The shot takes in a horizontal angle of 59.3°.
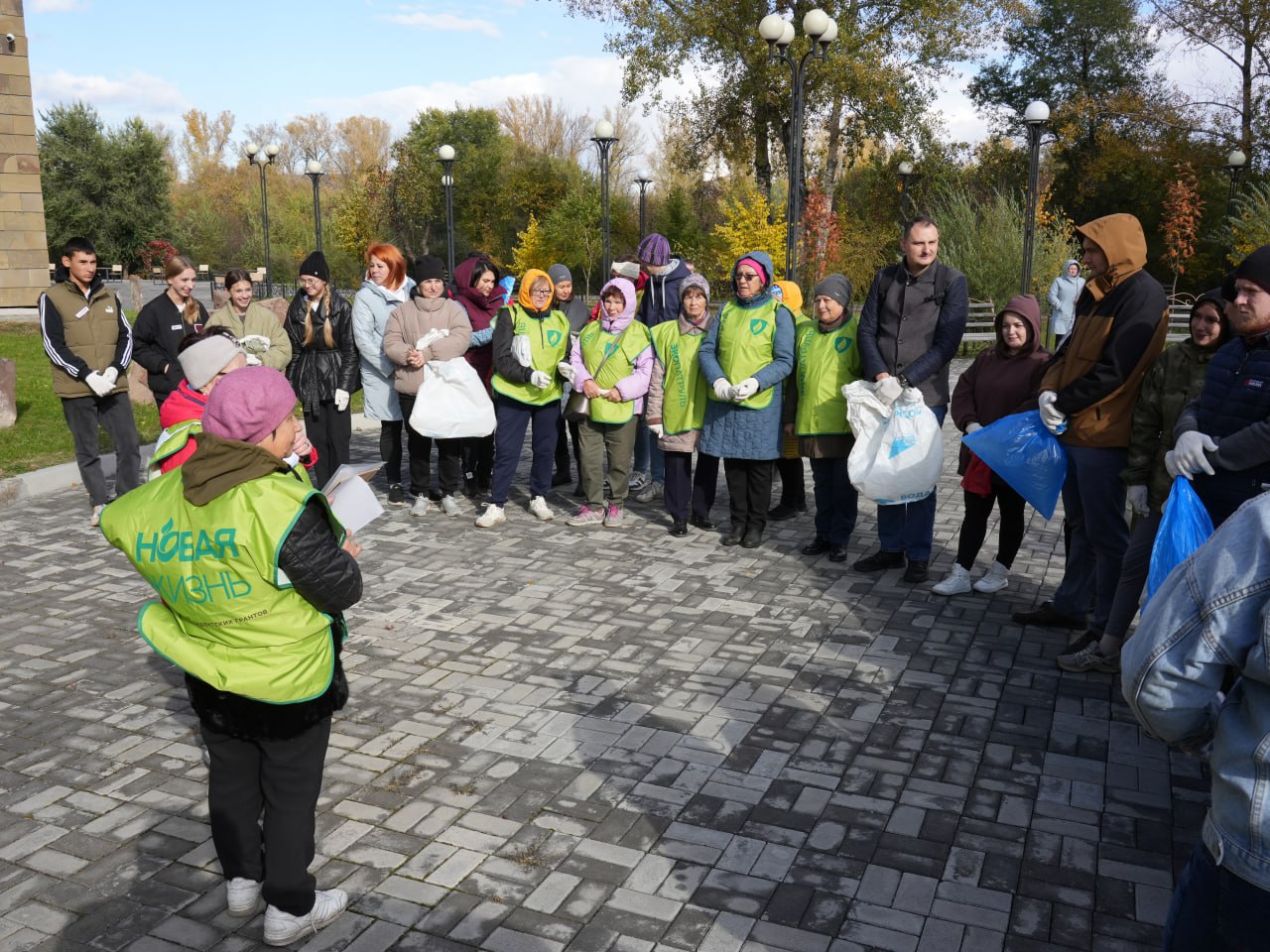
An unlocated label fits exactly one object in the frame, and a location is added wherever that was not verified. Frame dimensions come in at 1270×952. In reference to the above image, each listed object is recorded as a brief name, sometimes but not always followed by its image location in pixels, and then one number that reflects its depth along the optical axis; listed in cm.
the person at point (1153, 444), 476
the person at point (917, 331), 675
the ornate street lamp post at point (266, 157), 3231
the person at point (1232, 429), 418
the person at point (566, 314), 870
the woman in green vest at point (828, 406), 719
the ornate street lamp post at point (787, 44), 1424
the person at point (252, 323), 757
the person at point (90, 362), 815
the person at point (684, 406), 778
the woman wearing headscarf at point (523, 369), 816
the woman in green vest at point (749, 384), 736
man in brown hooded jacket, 528
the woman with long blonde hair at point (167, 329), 826
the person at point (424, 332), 817
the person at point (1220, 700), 193
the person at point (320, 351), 812
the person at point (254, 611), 297
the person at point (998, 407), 623
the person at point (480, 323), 893
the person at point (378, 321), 848
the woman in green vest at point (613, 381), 802
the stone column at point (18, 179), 1742
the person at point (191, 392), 413
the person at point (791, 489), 852
